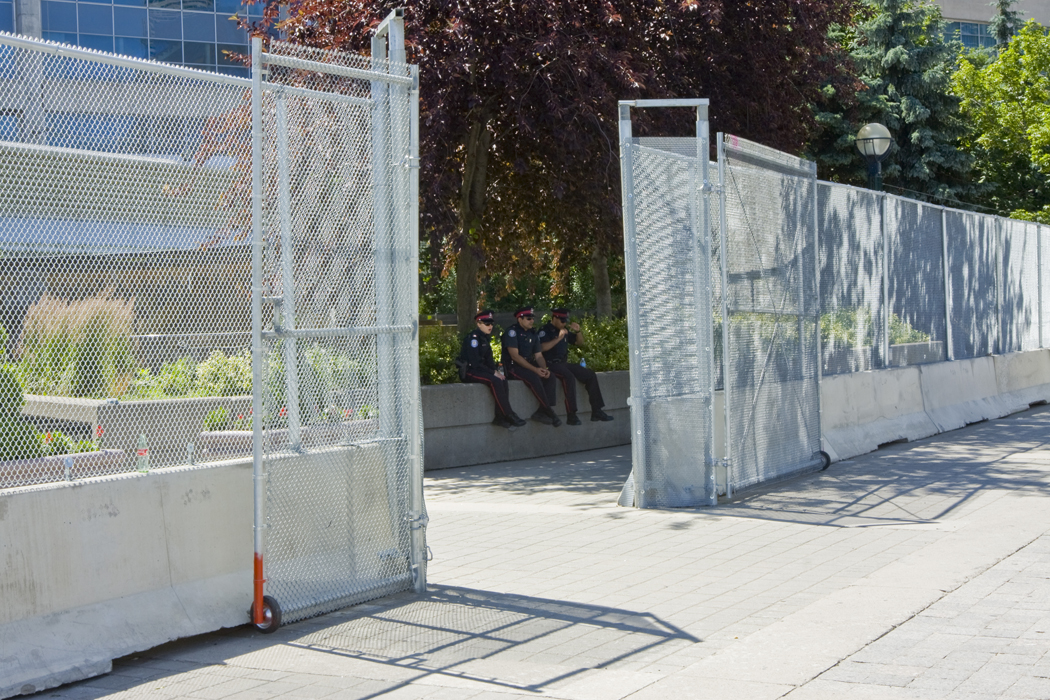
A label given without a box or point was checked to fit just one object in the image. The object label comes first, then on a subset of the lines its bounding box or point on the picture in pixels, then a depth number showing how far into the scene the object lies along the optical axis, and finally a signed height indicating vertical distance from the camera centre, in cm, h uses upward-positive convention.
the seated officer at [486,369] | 1342 -11
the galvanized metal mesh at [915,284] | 1452 +85
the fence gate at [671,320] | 967 +29
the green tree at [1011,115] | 3662 +722
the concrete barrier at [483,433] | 1301 -87
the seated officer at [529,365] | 1390 -8
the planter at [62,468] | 529 -46
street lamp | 1656 +292
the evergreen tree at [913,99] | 3531 +757
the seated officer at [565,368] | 1426 -13
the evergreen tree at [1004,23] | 4922 +1351
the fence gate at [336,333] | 625 +16
